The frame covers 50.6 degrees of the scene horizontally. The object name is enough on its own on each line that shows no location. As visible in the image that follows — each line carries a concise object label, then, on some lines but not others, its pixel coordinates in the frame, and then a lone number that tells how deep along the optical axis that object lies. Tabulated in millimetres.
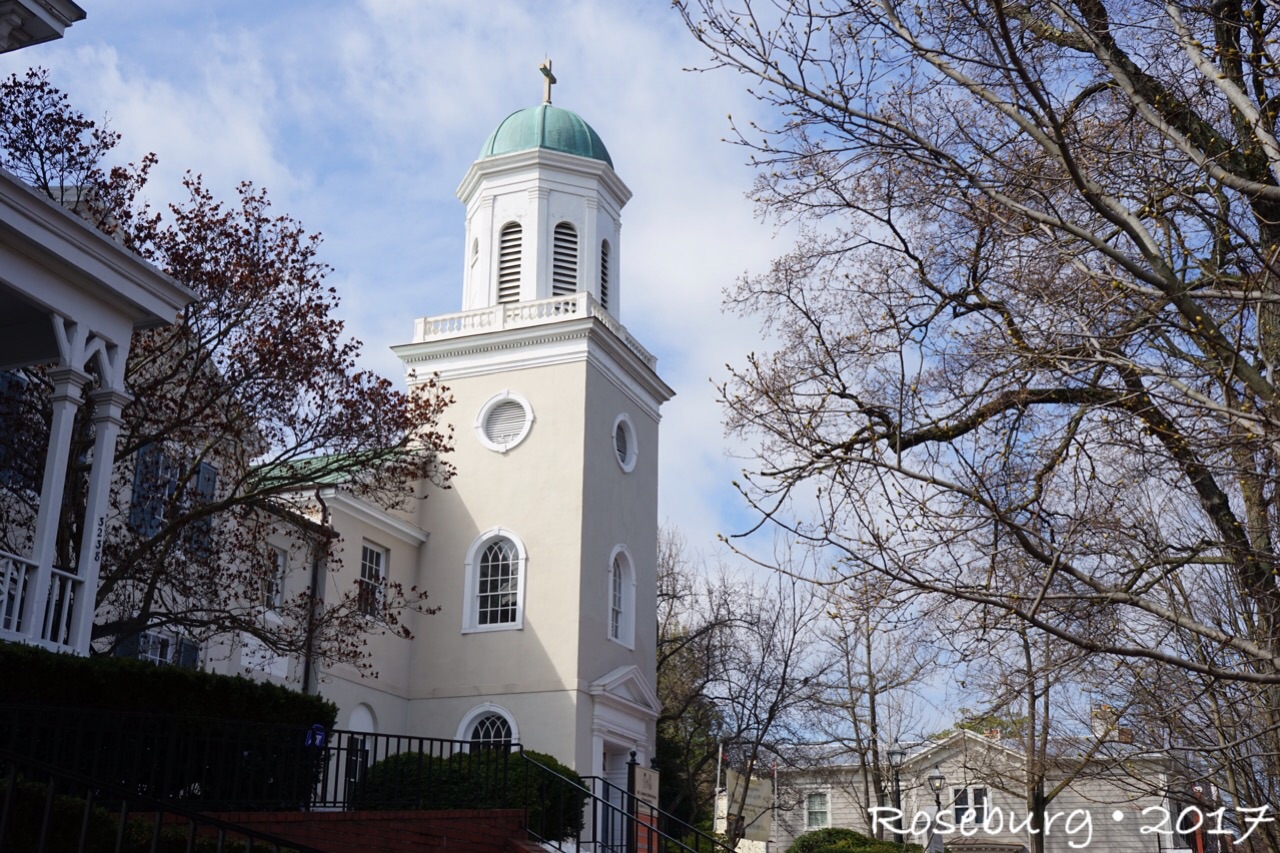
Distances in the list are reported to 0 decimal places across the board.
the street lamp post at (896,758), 26375
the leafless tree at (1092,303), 8516
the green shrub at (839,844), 34531
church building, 27156
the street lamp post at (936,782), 26097
